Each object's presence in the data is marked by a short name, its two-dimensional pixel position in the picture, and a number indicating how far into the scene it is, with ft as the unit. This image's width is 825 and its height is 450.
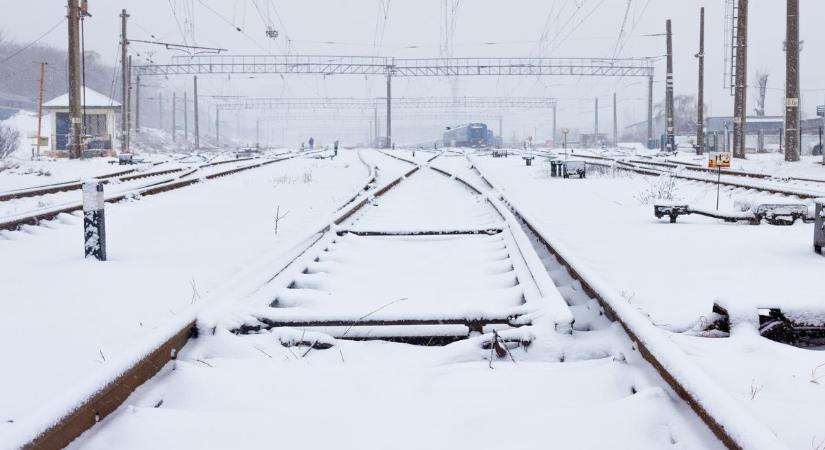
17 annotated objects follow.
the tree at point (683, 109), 371.76
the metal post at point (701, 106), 125.90
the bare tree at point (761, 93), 310.10
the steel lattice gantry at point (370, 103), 289.53
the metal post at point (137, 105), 183.41
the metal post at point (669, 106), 140.20
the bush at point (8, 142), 107.14
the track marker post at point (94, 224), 22.38
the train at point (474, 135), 240.12
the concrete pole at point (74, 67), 88.84
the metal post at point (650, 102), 190.29
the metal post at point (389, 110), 209.63
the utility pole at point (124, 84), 139.13
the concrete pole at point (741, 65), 93.76
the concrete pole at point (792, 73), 78.07
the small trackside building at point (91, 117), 160.56
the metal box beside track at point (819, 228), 22.43
